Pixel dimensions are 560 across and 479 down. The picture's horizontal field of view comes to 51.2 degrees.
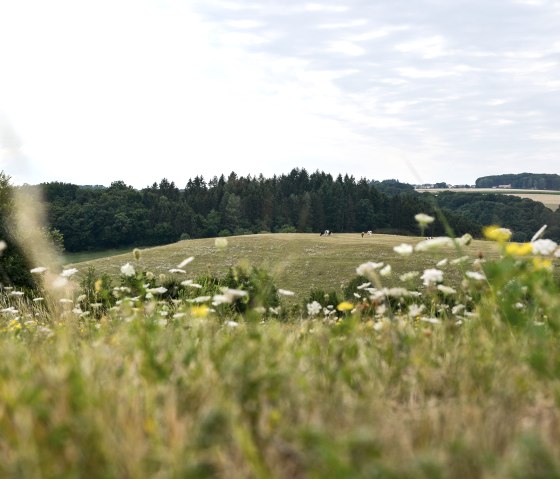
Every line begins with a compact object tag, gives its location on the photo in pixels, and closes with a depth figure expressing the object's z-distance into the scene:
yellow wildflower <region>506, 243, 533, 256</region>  3.22
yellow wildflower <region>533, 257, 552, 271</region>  3.33
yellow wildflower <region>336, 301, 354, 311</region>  4.10
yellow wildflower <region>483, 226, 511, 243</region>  3.55
